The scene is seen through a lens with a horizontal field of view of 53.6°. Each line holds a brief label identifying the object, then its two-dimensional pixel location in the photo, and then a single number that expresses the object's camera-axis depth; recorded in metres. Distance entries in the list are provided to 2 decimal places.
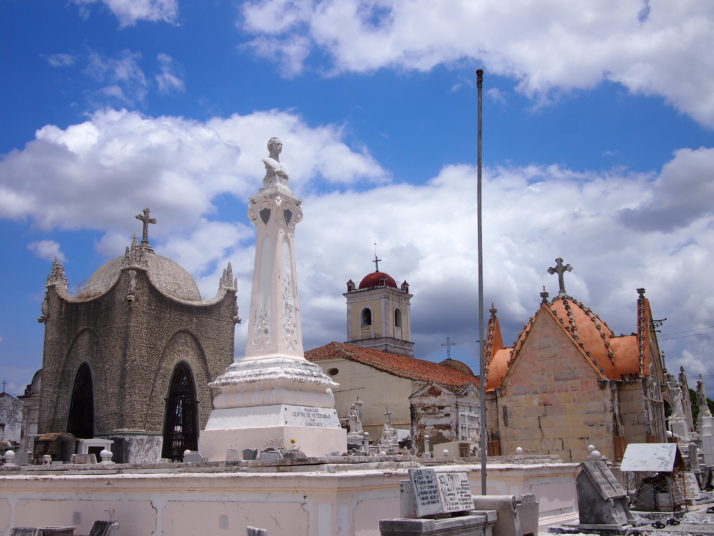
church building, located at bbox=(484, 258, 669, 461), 15.00
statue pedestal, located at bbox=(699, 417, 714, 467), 25.62
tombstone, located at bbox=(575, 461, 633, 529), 10.34
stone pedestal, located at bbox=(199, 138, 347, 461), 10.34
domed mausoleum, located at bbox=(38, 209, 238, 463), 22.12
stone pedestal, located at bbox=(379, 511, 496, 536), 6.19
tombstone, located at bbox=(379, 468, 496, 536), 6.26
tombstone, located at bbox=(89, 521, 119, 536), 8.08
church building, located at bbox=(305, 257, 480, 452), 32.09
